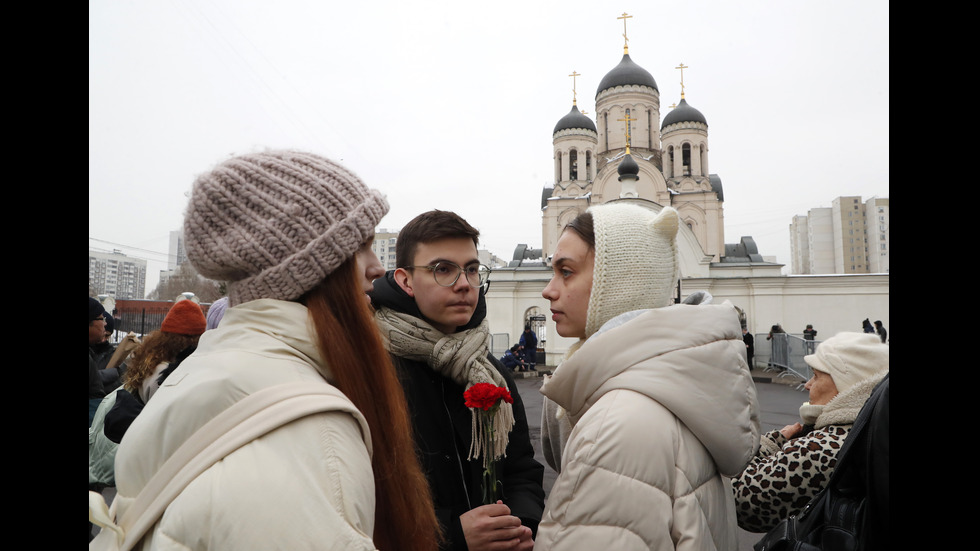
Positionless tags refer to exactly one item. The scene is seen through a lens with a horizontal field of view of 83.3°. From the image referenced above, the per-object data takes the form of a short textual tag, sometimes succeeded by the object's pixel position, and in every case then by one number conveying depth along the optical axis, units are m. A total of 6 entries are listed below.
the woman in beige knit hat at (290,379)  0.89
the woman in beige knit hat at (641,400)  1.46
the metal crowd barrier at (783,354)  16.11
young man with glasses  2.05
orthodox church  32.78
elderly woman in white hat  2.32
